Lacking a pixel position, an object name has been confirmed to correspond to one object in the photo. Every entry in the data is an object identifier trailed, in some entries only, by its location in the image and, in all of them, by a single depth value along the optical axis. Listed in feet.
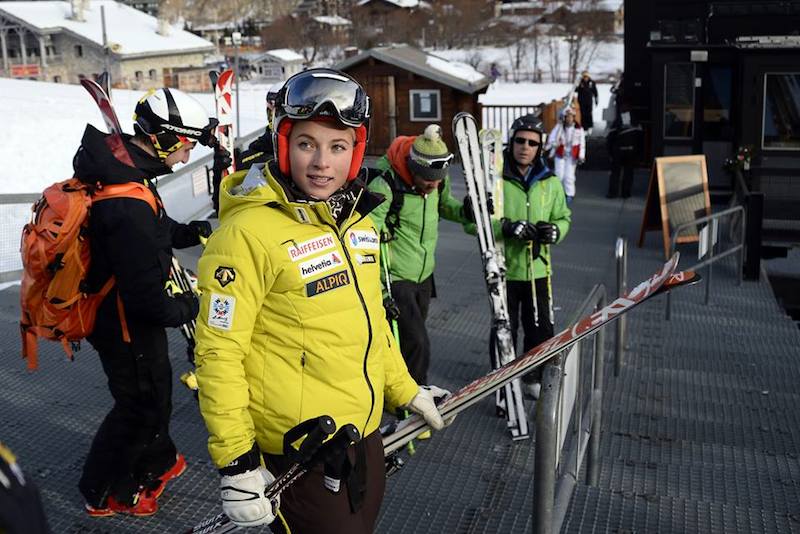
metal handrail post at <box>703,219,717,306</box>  26.83
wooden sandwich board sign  32.73
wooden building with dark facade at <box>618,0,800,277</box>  35.47
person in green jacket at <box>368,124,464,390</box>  16.06
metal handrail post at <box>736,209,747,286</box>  27.94
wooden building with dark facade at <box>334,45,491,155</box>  60.44
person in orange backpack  11.60
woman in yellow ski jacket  7.95
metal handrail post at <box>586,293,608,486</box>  13.74
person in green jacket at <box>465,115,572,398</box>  17.65
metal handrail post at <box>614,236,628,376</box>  19.38
